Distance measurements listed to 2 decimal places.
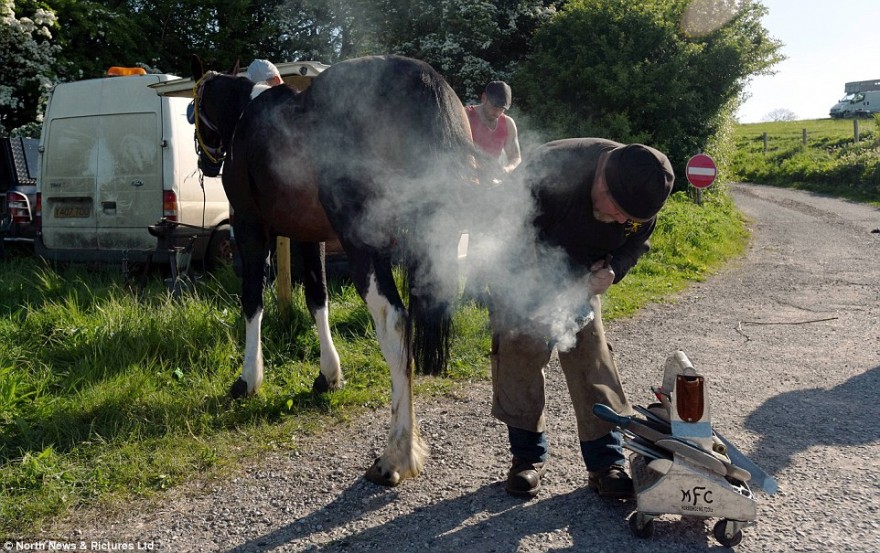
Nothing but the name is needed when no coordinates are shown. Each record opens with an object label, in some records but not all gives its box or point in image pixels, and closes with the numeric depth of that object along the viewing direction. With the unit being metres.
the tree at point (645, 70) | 15.72
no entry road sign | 11.85
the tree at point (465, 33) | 16.97
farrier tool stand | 2.68
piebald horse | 3.40
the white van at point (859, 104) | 48.25
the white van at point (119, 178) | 7.23
